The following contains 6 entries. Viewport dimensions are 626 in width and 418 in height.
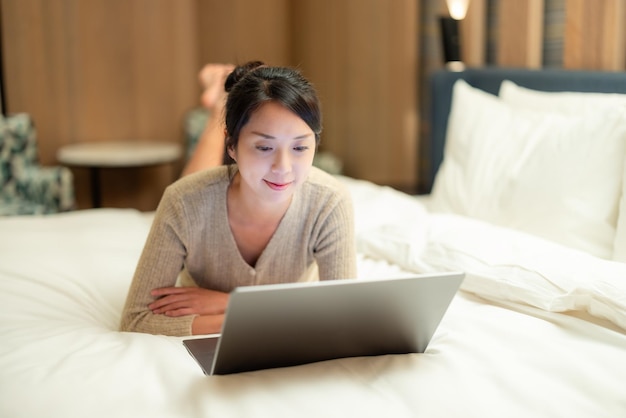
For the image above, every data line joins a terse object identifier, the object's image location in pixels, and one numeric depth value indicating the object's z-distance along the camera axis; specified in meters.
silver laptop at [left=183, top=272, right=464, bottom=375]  1.15
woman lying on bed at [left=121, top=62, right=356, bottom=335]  1.47
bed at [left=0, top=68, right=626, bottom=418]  1.20
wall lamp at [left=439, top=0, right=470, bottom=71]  3.07
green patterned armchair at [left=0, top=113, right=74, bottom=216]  3.65
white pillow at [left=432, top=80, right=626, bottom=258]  1.98
